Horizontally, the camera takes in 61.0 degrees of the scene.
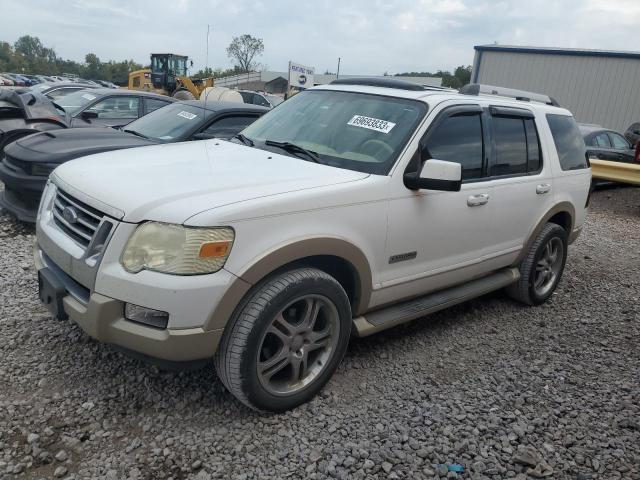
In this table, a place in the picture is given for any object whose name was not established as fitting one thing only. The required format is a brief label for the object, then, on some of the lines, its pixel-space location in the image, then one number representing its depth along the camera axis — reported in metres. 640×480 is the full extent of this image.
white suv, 2.54
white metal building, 20.98
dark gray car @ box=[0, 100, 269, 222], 5.26
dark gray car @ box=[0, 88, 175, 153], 7.48
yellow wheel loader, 23.41
